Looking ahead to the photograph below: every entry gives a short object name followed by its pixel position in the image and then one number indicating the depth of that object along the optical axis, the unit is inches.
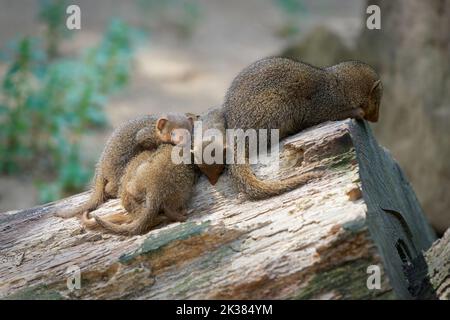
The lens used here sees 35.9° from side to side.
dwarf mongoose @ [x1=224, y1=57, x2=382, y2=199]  162.6
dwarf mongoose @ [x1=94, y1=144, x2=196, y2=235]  148.2
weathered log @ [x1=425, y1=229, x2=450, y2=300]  142.2
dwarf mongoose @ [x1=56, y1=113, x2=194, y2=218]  162.2
